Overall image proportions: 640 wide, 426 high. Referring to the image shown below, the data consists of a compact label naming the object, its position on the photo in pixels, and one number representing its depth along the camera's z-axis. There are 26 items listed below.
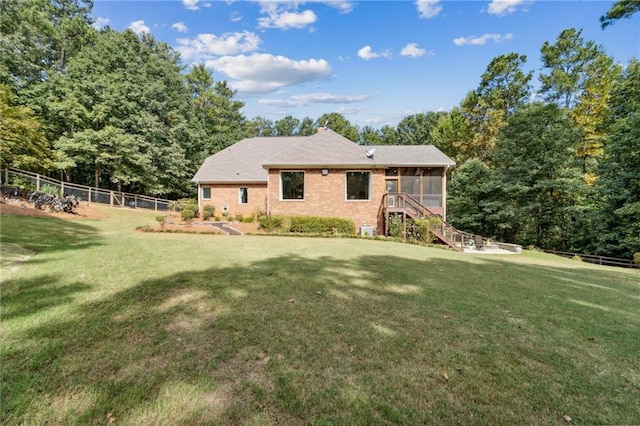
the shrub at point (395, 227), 14.71
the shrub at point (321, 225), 14.53
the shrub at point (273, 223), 14.61
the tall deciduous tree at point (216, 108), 34.53
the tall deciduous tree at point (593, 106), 20.72
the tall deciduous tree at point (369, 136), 49.07
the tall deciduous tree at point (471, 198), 22.02
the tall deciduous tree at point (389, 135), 49.22
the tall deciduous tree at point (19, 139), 14.44
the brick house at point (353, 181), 16.09
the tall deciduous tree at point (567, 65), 23.33
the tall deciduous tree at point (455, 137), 28.55
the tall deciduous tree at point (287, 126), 53.41
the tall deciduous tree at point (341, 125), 47.44
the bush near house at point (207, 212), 20.16
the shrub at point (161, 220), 14.57
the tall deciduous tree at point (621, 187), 14.56
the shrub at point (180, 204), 21.98
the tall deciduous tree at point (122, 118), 22.30
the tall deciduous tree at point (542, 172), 18.91
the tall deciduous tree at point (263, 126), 50.61
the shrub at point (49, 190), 16.62
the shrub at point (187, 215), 17.83
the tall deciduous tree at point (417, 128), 47.76
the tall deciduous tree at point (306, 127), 53.69
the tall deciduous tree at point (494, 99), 26.05
